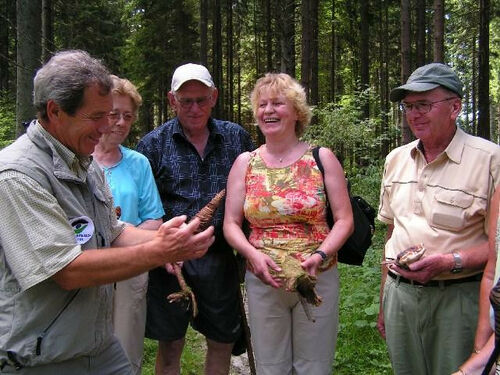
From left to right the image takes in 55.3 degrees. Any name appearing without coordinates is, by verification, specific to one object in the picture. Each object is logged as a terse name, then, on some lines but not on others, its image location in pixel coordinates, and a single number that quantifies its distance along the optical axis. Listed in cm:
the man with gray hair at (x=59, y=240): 194
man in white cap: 362
